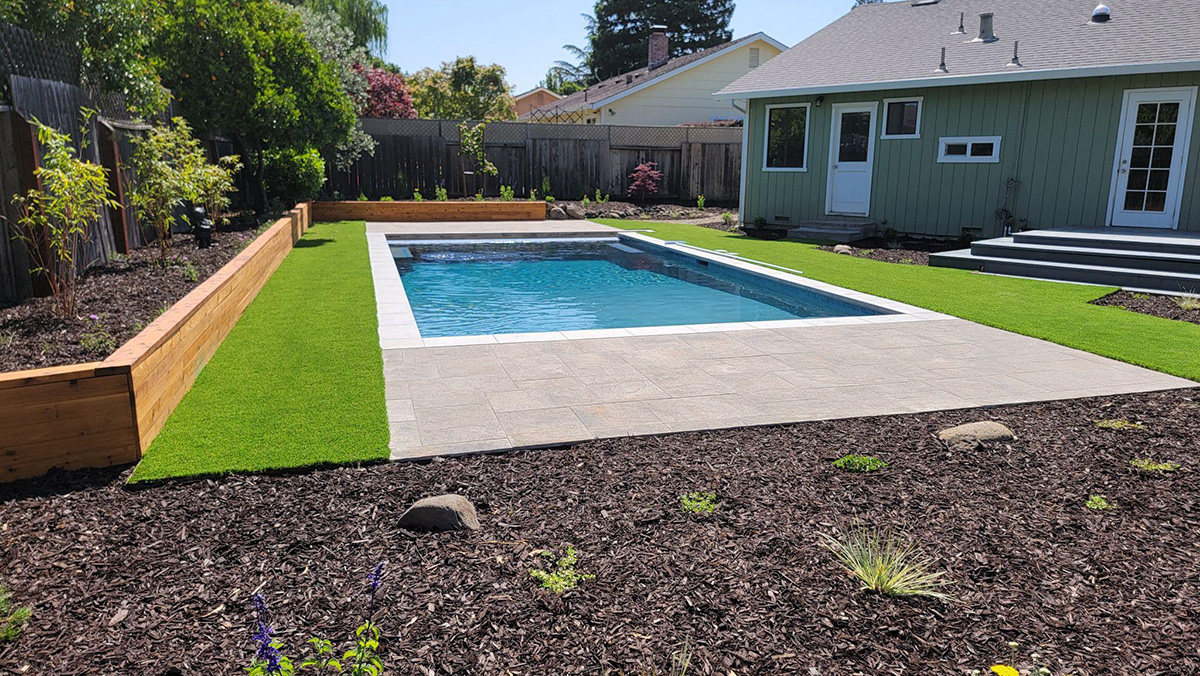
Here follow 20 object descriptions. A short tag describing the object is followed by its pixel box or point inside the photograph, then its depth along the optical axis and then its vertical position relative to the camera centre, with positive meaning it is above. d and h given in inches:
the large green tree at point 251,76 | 456.8 +61.0
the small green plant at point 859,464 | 148.8 -51.6
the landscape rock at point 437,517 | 124.3 -51.9
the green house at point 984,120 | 446.3 +41.1
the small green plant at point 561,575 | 108.7 -54.0
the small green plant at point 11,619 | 96.1 -54.0
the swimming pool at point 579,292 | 336.8 -54.2
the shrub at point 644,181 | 787.4 +1.3
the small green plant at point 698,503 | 132.0 -52.9
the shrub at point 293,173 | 532.7 +3.7
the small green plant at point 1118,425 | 170.9 -50.4
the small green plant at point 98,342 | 186.9 -38.9
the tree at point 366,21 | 1165.1 +231.0
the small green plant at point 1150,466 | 147.7 -51.1
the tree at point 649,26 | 1759.4 +343.2
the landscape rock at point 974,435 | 160.7 -50.3
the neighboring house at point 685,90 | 1019.3 +118.0
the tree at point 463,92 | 1189.1 +134.8
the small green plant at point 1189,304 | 311.9 -45.1
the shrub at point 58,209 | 201.8 -8.8
